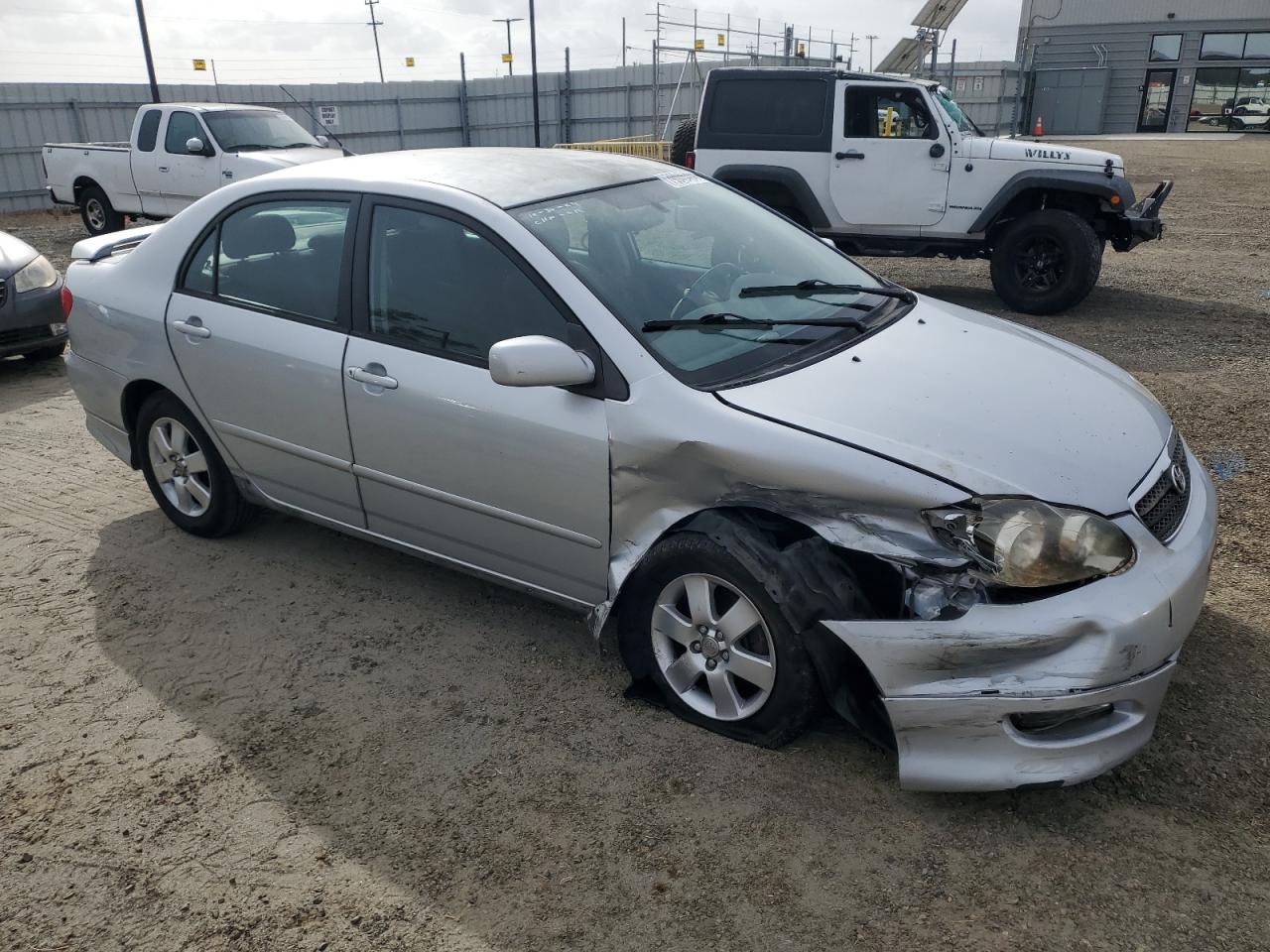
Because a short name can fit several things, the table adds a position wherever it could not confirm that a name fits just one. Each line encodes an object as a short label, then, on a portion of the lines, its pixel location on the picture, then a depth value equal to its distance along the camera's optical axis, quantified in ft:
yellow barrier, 56.75
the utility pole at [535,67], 72.43
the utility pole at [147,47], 63.46
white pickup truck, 41.57
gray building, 110.93
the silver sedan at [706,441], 8.52
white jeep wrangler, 28.35
